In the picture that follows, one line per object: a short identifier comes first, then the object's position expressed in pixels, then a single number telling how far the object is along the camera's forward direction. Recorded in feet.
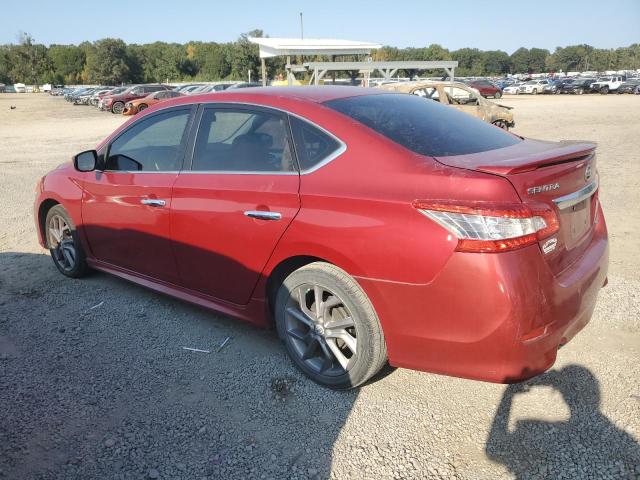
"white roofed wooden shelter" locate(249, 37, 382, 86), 104.49
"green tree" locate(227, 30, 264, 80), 339.16
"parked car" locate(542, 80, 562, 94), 177.88
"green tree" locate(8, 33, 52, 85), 349.82
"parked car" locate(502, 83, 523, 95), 186.50
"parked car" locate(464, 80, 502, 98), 141.79
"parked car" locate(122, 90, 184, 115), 101.55
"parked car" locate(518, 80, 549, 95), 182.19
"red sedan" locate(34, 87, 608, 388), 7.94
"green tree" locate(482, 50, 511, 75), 485.15
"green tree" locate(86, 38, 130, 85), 324.80
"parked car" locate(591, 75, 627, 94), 158.71
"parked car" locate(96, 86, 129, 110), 128.28
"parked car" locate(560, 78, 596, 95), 168.45
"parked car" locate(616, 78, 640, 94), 152.56
